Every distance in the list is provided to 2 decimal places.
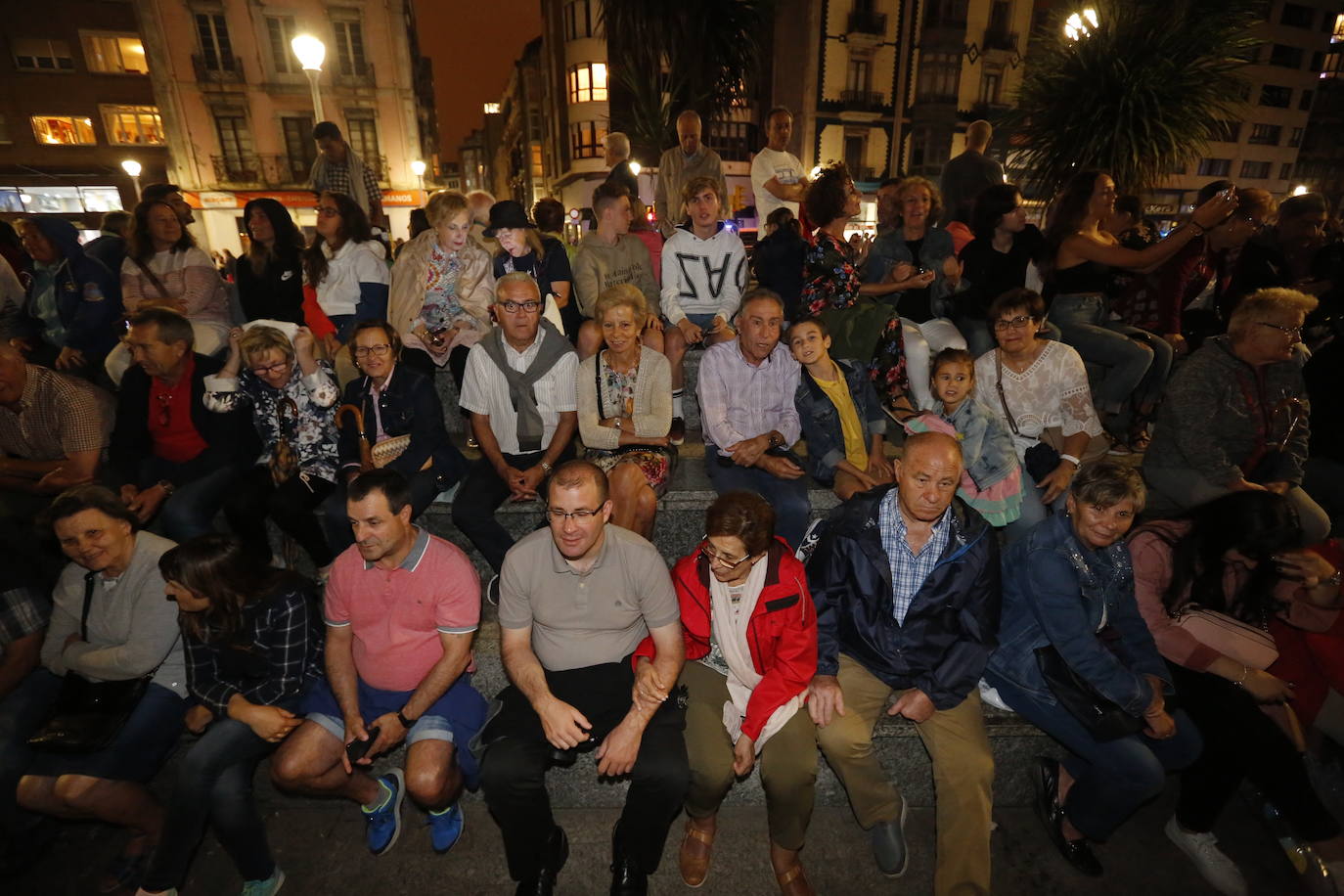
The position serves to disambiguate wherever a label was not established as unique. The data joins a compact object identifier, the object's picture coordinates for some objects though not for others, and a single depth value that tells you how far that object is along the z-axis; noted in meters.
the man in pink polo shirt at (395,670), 2.76
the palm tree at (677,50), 10.84
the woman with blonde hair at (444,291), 4.81
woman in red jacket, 2.64
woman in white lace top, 3.95
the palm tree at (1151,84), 8.60
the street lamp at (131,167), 20.62
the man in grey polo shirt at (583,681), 2.61
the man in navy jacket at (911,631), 2.75
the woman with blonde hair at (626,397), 3.82
